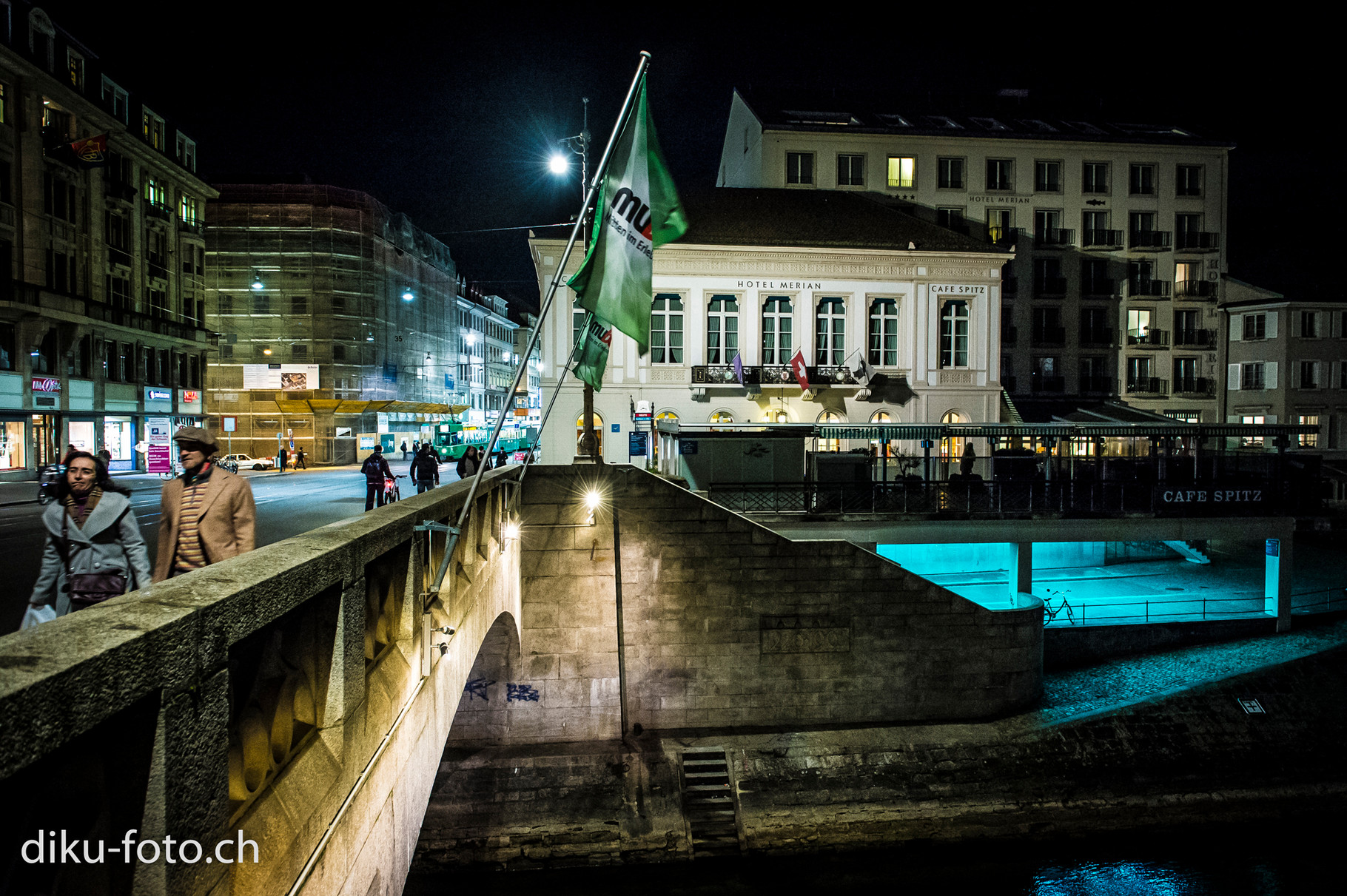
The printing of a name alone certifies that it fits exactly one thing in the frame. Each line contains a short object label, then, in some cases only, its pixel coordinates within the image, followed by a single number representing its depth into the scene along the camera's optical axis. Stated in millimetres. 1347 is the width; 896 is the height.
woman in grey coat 5062
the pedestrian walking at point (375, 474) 16469
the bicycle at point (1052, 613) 19016
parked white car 40188
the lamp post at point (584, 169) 13367
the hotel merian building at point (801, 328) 29172
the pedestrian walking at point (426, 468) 18391
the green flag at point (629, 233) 7430
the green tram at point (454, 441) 47312
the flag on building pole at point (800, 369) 28531
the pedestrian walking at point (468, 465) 20250
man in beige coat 5105
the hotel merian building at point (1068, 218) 38562
